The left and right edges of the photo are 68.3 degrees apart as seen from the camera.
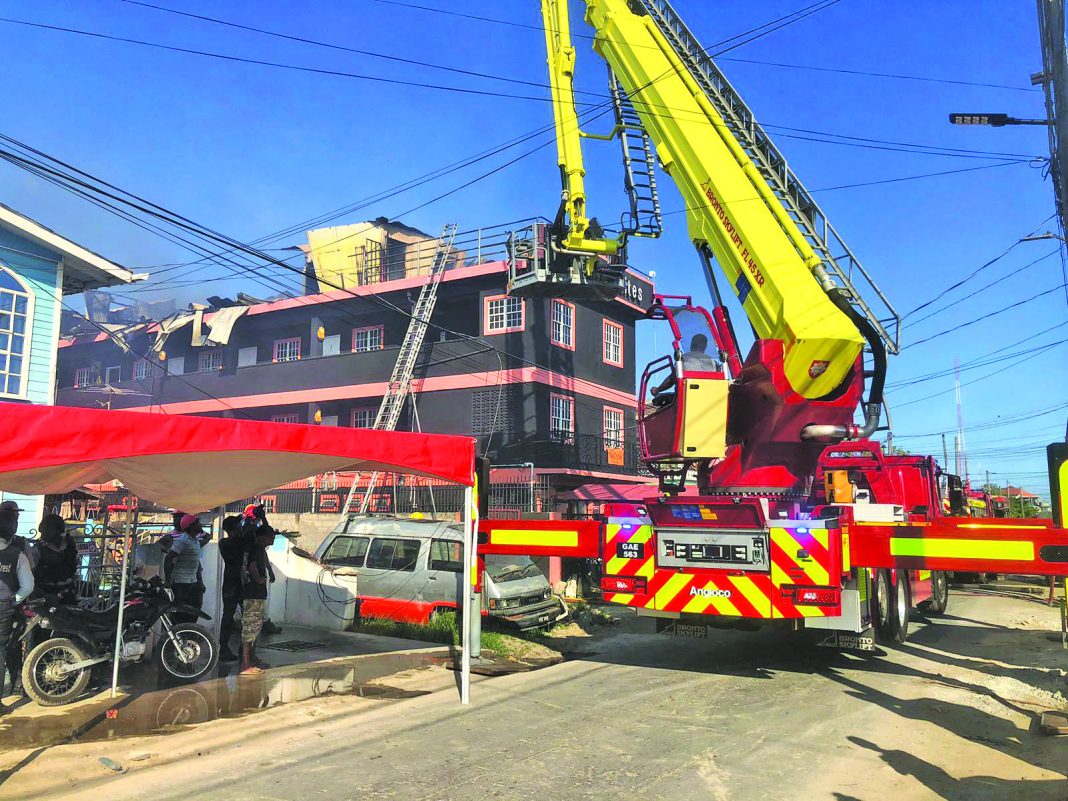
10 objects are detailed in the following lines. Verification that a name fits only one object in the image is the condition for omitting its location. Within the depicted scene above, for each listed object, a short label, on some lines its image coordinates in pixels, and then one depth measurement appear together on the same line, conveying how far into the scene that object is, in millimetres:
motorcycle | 7629
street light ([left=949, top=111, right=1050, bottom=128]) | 10102
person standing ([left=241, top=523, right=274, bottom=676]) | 9281
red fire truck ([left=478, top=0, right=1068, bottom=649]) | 8211
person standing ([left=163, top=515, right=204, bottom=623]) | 9484
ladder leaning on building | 25594
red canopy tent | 5516
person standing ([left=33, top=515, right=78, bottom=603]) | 8719
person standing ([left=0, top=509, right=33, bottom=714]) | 6570
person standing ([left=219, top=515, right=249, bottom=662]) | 9695
